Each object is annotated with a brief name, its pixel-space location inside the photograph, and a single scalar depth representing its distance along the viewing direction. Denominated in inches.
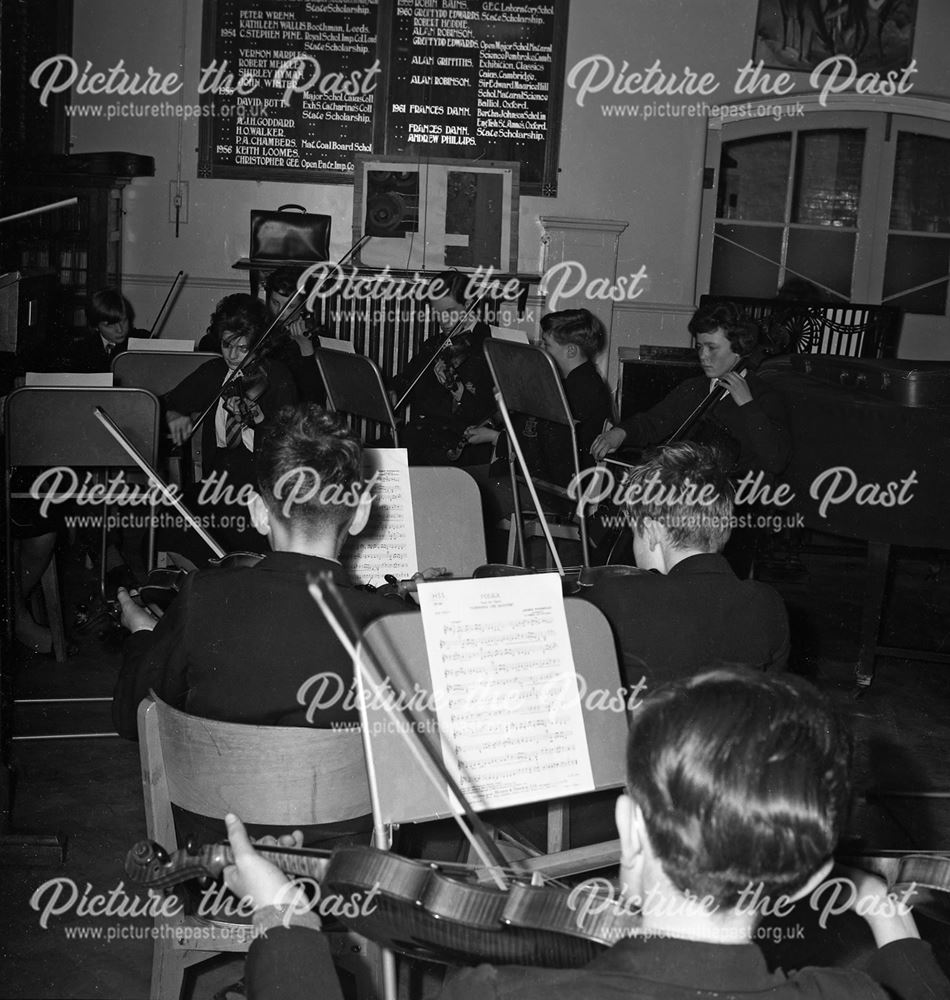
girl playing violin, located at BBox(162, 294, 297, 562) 134.1
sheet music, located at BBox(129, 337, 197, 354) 166.2
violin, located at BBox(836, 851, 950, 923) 45.4
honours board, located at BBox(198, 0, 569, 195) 231.1
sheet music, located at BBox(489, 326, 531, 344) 136.9
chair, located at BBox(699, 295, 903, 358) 197.3
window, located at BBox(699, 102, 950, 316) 245.0
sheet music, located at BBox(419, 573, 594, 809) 56.9
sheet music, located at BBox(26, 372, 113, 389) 121.0
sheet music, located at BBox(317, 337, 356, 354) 157.4
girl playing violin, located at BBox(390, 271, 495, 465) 180.9
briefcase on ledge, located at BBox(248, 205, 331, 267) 233.5
